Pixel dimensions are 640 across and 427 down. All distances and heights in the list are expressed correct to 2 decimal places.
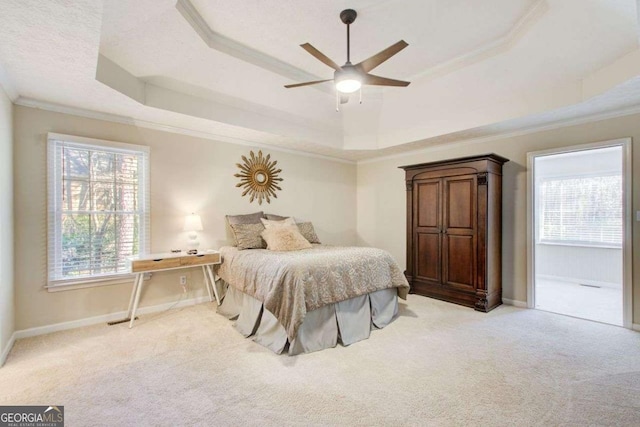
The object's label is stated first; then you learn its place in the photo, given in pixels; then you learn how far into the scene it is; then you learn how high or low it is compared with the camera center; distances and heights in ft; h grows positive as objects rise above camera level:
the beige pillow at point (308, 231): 14.64 -0.92
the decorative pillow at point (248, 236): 12.46 -1.00
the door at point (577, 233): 12.88 -1.18
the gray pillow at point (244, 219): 13.33 -0.24
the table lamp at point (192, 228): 11.99 -0.60
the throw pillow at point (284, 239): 12.00 -1.10
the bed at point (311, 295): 8.24 -2.64
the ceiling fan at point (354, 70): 7.09 +3.85
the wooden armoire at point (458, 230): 12.02 -0.74
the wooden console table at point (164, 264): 10.11 -1.90
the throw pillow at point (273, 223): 13.18 -0.44
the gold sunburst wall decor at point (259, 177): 14.43 +1.93
